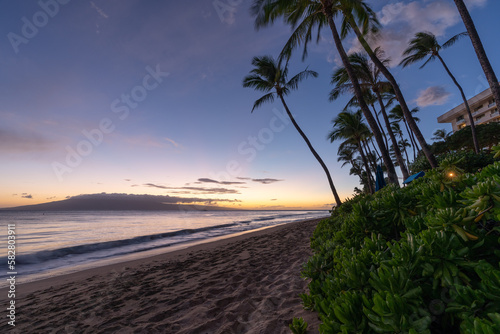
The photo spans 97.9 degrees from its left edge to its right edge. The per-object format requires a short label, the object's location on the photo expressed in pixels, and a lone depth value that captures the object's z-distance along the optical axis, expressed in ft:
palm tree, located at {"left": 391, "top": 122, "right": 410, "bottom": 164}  97.75
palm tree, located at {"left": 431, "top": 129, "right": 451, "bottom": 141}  131.85
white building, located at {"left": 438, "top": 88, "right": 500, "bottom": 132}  107.64
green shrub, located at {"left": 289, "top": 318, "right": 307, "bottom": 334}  6.73
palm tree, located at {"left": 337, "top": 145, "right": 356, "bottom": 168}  103.39
